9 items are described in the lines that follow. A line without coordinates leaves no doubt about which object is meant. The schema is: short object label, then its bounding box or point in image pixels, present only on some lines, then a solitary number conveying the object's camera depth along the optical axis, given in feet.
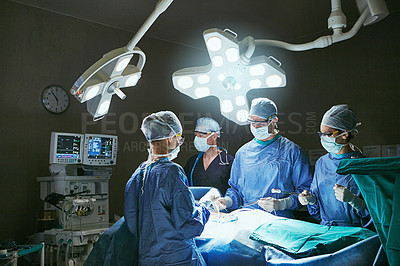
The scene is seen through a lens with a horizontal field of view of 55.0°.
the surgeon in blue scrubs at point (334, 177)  7.05
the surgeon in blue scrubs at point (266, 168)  8.33
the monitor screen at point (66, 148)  11.80
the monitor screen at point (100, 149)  12.59
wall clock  13.89
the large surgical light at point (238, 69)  6.60
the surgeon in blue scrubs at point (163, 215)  6.03
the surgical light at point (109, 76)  5.71
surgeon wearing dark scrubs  11.15
